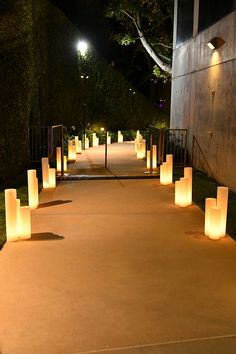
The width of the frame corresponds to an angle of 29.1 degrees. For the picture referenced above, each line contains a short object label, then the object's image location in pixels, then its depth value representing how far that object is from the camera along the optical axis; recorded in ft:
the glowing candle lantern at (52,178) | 34.42
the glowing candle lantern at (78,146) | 59.37
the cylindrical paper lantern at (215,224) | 20.88
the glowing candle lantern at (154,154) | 42.78
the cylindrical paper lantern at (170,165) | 36.16
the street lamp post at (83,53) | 66.03
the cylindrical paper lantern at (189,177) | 28.37
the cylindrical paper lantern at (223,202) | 21.06
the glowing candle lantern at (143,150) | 54.13
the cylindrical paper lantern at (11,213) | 20.42
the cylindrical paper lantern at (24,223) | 20.66
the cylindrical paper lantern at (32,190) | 27.55
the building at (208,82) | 35.45
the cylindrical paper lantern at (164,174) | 35.81
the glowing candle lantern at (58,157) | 39.45
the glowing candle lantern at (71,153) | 51.29
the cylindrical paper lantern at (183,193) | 28.02
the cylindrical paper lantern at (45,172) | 33.94
